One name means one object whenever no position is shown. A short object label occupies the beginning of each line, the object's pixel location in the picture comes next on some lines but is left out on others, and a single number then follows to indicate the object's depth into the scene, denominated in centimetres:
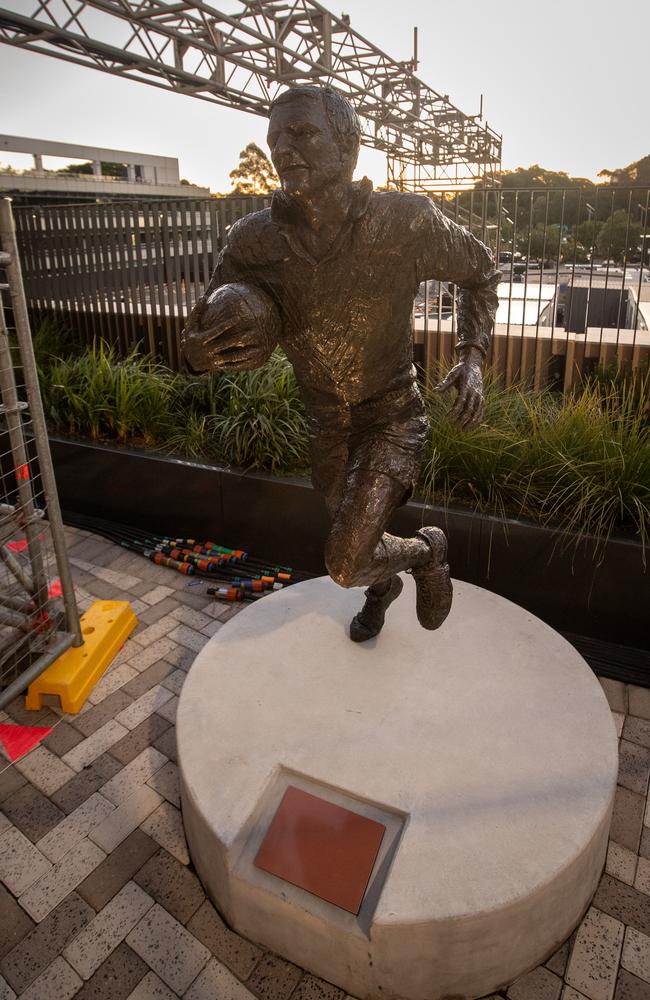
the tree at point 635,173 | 2572
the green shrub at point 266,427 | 430
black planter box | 327
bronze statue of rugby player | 174
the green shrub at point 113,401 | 497
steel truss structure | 762
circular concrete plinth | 170
